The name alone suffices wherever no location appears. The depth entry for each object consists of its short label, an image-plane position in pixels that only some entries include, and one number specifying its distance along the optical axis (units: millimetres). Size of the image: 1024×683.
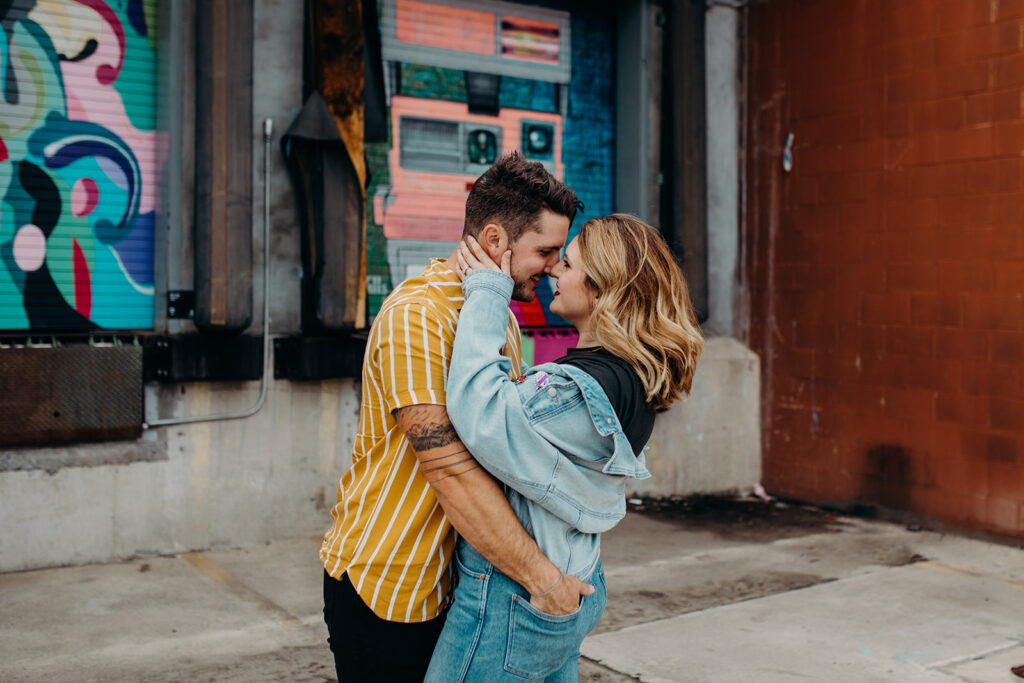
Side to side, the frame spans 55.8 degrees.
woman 1949
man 1961
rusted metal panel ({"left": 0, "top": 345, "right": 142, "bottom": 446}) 5430
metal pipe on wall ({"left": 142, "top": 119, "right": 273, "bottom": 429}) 6223
